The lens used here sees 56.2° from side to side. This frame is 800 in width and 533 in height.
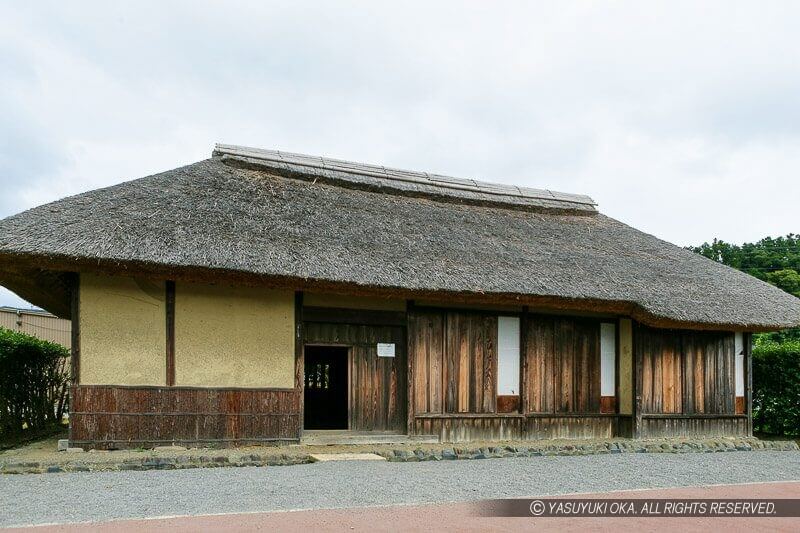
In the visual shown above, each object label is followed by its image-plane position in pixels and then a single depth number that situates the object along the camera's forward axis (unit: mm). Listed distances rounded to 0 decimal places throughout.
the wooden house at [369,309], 10141
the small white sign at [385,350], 12055
